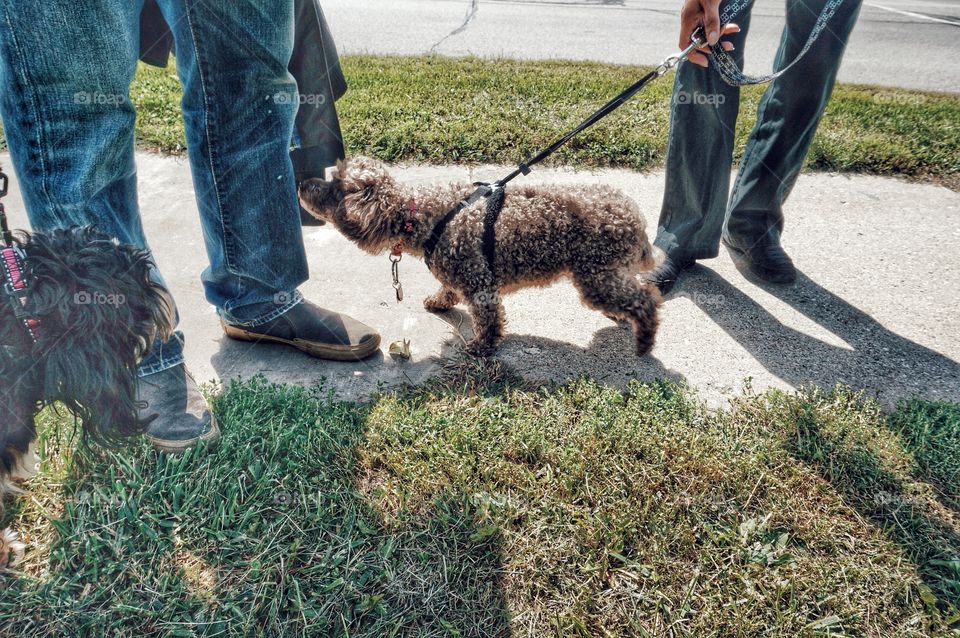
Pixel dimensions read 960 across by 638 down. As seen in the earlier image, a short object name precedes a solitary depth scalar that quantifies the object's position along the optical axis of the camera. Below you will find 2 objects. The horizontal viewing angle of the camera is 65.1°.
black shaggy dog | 0.82
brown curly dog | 1.22
